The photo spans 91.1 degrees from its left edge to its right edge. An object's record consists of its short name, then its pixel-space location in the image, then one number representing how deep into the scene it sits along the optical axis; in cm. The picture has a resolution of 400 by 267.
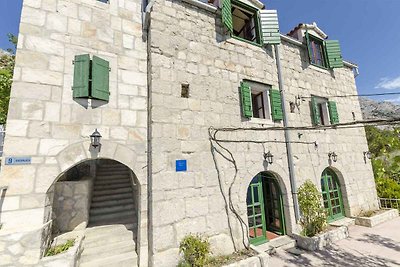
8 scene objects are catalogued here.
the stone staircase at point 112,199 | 584
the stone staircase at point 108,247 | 430
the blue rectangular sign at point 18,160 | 363
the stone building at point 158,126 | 392
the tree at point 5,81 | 740
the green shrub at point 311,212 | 593
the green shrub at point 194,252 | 417
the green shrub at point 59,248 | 372
